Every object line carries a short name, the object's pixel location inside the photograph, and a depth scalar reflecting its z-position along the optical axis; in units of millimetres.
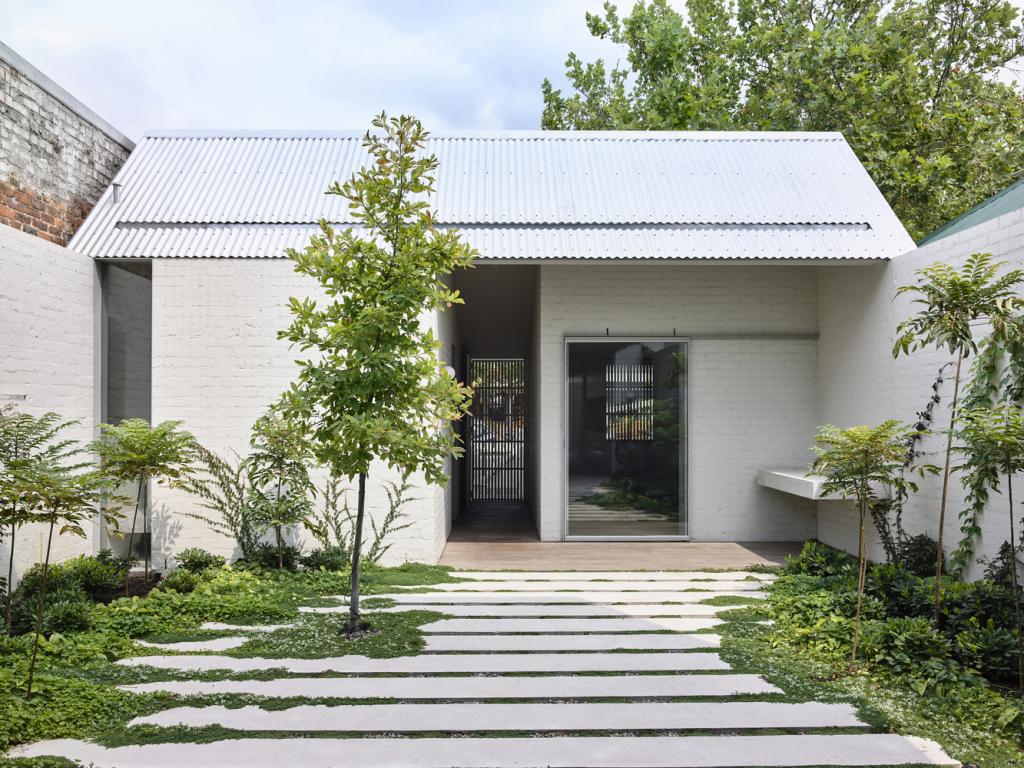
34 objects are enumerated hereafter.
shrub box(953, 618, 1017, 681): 4047
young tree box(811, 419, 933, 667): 4184
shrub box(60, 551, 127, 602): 5867
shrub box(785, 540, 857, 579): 5980
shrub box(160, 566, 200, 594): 5922
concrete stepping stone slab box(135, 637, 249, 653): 4633
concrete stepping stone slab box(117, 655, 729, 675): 4258
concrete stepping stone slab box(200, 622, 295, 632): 5078
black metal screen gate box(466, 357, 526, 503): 12172
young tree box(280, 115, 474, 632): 4469
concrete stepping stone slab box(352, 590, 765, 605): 5773
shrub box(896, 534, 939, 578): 5922
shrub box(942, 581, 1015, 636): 4469
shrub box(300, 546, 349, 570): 6672
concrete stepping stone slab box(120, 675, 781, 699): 3869
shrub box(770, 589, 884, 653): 4637
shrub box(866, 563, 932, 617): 4906
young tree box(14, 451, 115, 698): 3709
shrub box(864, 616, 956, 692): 4000
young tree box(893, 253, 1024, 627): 4297
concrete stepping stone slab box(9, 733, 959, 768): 3102
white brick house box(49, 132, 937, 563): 7059
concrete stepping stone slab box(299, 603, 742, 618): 5434
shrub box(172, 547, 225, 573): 6584
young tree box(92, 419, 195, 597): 5844
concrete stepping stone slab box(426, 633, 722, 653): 4648
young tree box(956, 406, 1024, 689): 3785
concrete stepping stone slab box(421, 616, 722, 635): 5047
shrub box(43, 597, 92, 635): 4785
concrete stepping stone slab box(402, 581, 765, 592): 6207
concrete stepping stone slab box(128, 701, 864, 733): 3463
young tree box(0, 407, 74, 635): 4273
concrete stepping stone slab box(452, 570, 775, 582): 6582
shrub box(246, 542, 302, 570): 6633
